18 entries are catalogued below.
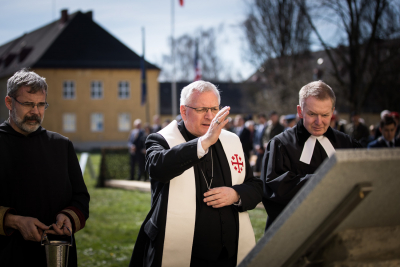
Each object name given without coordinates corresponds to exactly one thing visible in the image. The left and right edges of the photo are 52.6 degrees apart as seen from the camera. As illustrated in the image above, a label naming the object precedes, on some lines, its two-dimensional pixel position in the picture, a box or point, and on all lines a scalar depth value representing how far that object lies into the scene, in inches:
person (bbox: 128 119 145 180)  530.3
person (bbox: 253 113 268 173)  489.3
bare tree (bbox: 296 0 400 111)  636.1
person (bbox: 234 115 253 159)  443.2
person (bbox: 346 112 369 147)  391.4
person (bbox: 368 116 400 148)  281.4
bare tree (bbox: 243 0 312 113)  1027.9
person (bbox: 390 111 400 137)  335.0
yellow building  1504.7
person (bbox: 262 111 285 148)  441.4
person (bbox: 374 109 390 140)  344.8
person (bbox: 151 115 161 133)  536.9
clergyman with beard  104.5
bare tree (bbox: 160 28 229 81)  1652.3
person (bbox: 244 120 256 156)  516.1
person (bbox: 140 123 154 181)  519.9
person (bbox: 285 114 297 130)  412.7
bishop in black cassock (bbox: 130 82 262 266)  107.3
